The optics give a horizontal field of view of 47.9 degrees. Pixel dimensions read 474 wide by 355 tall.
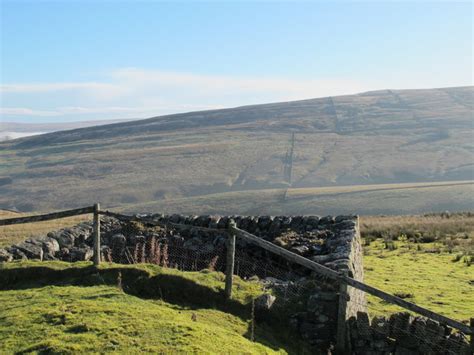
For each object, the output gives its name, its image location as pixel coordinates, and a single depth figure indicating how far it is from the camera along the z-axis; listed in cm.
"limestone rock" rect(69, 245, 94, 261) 1487
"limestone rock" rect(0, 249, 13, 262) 1331
